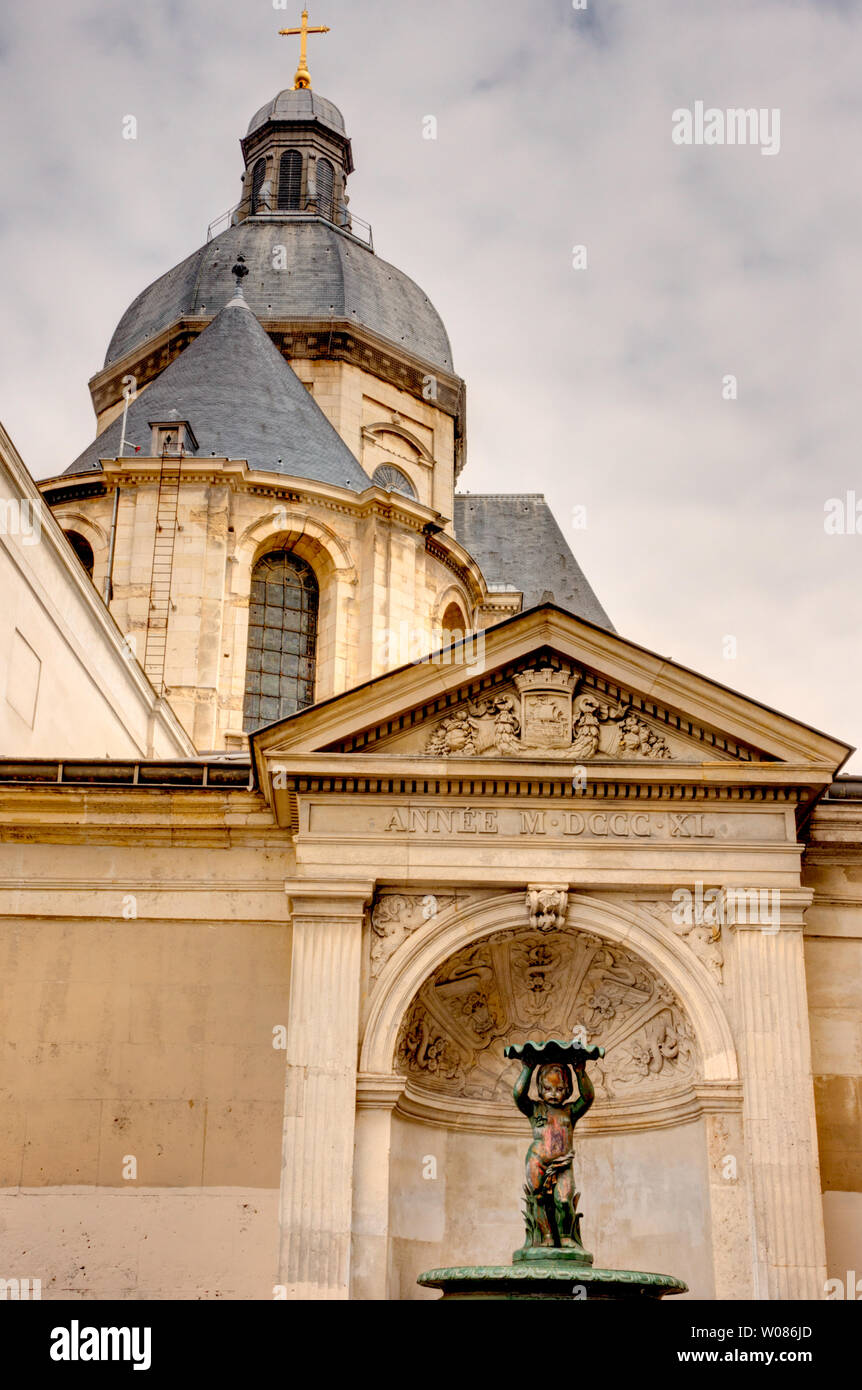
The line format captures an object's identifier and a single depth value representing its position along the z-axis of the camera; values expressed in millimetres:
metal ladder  33531
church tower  34094
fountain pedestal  11859
